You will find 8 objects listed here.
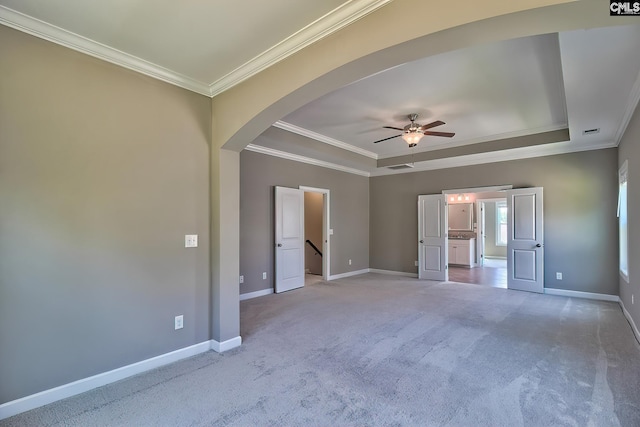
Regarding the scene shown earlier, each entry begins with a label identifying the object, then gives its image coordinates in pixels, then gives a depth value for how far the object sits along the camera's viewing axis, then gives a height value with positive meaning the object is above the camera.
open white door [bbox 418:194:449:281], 6.82 -0.53
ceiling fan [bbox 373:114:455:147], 4.31 +1.18
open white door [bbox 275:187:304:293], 5.68 -0.45
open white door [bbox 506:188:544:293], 5.57 -0.51
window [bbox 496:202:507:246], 11.00 -0.38
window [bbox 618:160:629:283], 4.13 -0.14
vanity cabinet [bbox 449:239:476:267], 8.89 -1.12
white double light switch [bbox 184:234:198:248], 2.97 -0.24
